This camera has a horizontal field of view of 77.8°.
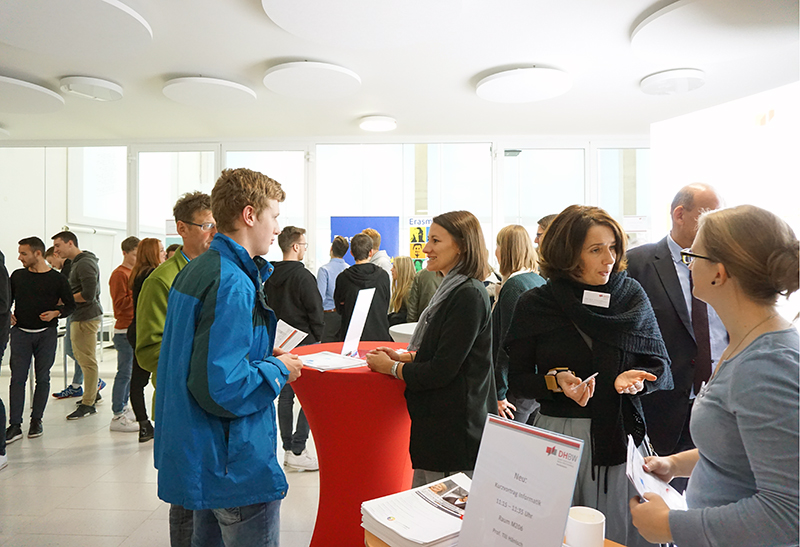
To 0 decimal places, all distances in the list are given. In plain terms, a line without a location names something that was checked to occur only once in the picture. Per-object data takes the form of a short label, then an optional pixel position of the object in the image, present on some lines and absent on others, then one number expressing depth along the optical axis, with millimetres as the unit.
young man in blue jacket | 1355
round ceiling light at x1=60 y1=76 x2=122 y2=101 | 4730
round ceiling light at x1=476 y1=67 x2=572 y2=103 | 4352
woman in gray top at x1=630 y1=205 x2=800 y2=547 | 846
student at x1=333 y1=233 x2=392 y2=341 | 4344
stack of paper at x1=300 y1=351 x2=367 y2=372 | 1982
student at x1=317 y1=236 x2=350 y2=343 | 4848
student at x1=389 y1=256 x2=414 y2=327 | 5461
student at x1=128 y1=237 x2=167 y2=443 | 3816
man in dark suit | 2123
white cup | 966
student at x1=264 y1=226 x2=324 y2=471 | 3648
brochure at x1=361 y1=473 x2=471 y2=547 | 1022
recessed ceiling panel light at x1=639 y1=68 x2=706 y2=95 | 4539
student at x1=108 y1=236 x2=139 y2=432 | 4523
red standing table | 1994
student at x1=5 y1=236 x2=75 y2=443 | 4246
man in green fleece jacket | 1847
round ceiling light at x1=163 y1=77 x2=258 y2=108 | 4594
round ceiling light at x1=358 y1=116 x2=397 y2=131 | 5965
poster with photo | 7000
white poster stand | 825
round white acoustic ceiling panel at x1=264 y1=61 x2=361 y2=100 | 4207
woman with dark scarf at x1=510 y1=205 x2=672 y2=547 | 1570
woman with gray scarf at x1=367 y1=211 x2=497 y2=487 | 1791
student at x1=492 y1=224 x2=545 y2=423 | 2480
